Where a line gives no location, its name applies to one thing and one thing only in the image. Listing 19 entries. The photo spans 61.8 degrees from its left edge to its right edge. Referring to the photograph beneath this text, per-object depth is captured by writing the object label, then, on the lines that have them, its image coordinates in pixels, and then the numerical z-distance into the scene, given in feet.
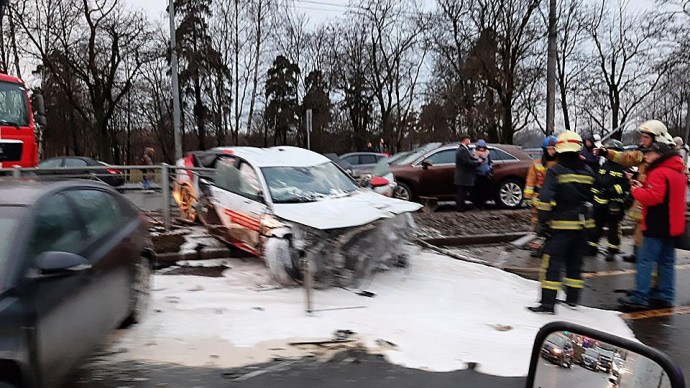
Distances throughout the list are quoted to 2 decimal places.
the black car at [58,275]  9.70
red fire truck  35.14
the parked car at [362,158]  69.45
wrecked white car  20.08
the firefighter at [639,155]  20.16
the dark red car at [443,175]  43.39
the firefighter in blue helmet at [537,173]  26.35
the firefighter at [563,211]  18.60
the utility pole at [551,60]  58.57
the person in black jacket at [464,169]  38.75
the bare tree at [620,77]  127.27
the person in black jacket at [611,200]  26.91
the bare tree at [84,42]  98.12
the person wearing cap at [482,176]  40.50
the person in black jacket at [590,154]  28.04
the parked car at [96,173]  30.14
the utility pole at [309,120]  62.18
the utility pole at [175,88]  72.96
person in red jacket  19.45
